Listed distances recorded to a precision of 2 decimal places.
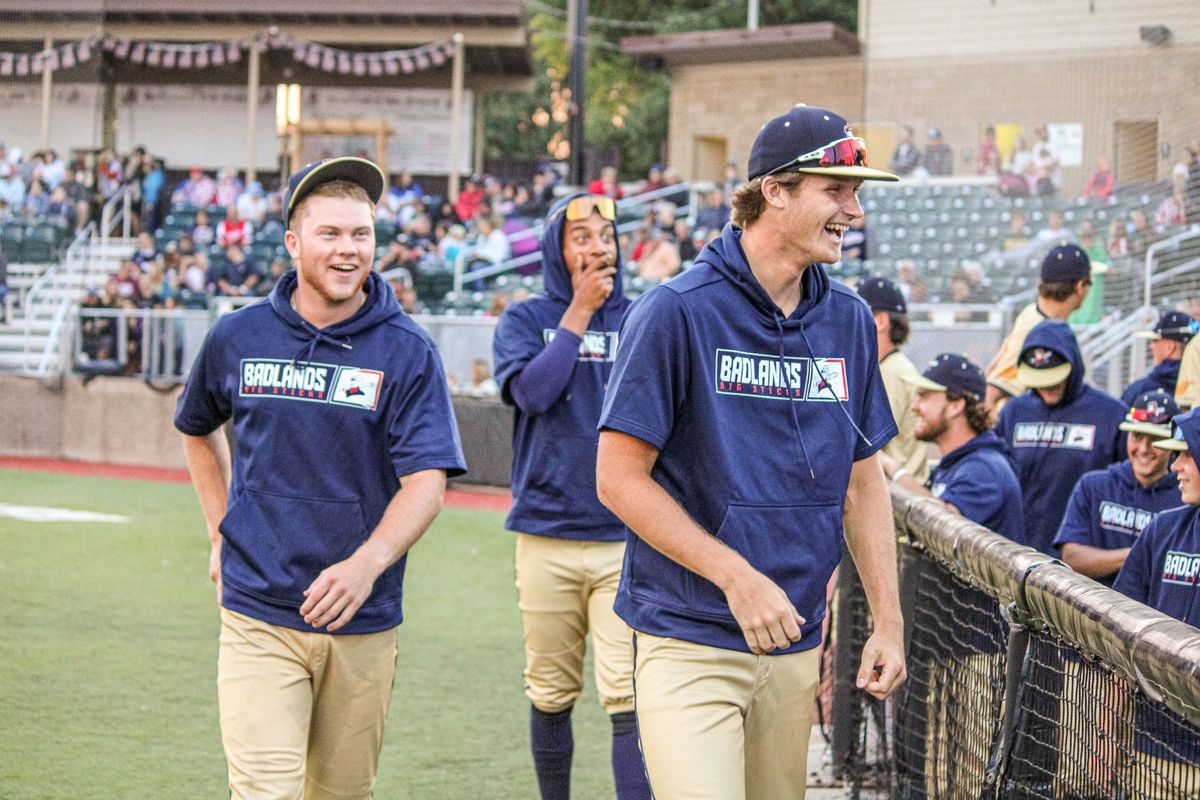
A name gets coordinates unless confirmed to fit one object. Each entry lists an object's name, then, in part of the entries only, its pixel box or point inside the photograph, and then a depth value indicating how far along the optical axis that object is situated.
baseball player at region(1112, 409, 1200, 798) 4.27
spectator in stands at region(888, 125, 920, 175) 20.67
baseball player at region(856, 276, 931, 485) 6.54
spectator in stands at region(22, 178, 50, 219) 24.81
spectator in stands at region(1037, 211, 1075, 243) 16.97
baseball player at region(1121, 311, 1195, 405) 7.29
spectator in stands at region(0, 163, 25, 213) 25.48
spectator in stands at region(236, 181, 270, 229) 25.55
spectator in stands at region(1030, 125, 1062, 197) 17.73
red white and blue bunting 27.62
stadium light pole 17.89
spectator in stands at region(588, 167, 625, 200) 21.34
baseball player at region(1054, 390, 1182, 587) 5.46
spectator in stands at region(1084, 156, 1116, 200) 15.64
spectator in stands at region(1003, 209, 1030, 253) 18.19
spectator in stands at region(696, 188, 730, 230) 21.20
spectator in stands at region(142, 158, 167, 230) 26.95
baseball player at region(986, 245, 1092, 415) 6.96
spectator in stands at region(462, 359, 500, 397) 16.58
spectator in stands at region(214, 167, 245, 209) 27.34
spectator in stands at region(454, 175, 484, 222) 25.44
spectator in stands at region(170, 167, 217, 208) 27.59
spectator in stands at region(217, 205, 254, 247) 24.41
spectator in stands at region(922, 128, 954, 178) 20.34
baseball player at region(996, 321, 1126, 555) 6.29
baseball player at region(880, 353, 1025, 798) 4.03
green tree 38.16
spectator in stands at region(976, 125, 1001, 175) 19.42
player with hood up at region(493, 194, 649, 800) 5.08
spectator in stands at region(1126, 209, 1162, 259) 13.75
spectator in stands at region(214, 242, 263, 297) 21.33
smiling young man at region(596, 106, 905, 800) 3.13
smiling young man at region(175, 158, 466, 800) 3.77
